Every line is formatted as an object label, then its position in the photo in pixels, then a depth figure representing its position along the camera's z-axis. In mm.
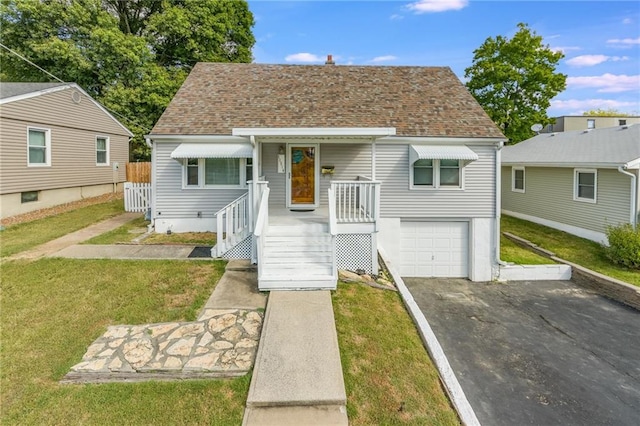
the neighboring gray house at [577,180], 10891
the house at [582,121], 28020
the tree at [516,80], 19766
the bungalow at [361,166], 10070
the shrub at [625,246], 9633
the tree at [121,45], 18766
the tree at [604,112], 46066
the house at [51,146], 11172
